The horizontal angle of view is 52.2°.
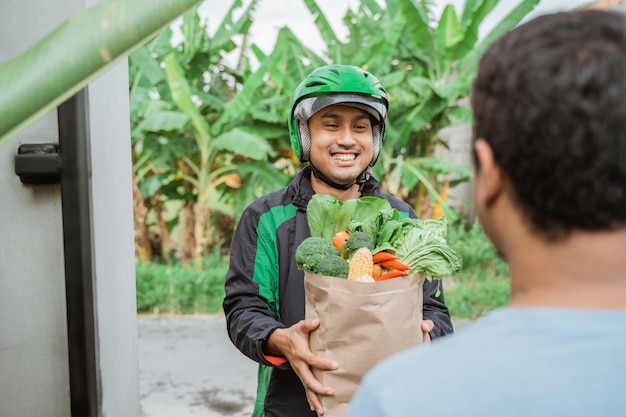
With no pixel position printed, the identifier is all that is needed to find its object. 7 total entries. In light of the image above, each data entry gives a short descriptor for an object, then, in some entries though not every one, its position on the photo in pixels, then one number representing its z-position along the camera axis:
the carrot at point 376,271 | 1.63
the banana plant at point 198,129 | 7.02
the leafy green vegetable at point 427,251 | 1.65
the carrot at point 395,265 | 1.61
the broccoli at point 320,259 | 1.57
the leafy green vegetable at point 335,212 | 1.80
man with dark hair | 0.68
